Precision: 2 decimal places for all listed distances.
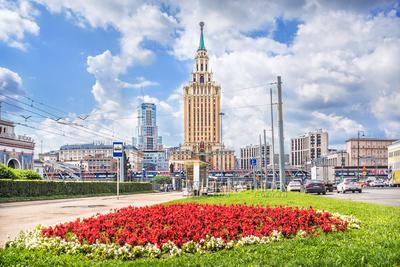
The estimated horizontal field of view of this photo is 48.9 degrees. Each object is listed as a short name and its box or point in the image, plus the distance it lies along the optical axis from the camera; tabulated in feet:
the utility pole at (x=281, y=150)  95.40
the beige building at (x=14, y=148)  260.83
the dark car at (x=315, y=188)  134.92
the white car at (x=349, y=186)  144.36
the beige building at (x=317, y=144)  643.04
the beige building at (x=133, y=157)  586.04
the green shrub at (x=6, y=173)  109.81
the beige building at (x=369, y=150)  538.06
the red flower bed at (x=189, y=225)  26.13
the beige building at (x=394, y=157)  322.79
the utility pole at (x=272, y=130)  159.96
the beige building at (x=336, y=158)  521.65
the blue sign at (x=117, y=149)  104.65
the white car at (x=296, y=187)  154.92
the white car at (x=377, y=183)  254.90
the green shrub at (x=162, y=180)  370.41
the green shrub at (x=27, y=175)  120.57
